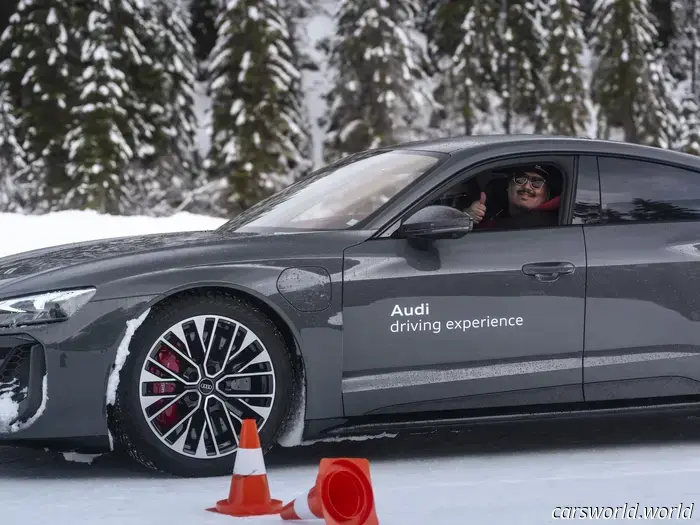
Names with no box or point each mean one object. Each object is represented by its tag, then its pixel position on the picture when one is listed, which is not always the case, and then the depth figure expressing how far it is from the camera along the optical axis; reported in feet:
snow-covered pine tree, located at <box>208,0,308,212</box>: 148.36
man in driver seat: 18.76
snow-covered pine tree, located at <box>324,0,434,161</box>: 152.87
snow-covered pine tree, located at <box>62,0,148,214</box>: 142.72
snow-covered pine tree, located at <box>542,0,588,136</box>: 187.93
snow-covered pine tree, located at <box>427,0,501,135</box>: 177.58
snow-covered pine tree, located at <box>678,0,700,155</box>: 204.33
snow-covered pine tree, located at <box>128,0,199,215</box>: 161.48
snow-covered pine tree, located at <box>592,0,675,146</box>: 183.01
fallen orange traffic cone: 12.82
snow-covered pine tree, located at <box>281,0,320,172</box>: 154.20
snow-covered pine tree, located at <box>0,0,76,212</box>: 150.92
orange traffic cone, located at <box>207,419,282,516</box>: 14.06
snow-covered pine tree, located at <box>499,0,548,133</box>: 189.88
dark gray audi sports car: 16.24
